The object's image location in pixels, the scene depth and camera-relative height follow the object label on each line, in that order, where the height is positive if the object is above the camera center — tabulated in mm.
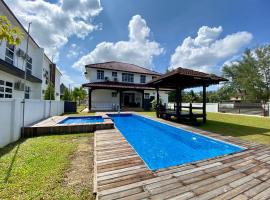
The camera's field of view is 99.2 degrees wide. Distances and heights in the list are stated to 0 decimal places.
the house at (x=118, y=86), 16678 +2143
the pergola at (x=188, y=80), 7278 +1569
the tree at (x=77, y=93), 26178 +1853
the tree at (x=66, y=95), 21176 +1143
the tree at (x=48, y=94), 12814 +794
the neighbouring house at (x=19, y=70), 7958 +3091
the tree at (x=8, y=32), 1748 +1078
